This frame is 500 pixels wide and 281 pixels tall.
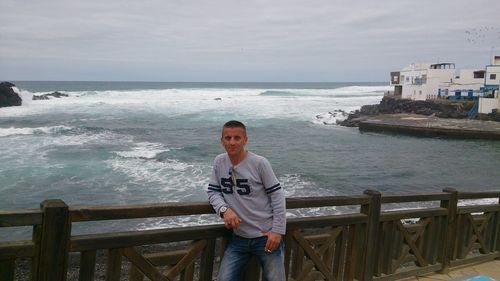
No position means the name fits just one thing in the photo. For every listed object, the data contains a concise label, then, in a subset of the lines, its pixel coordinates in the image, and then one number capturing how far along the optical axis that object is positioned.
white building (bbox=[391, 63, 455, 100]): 55.84
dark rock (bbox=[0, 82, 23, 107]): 59.41
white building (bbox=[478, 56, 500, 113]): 43.66
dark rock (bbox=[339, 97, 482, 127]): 47.47
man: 3.25
